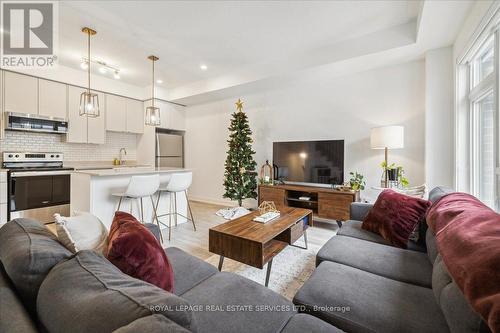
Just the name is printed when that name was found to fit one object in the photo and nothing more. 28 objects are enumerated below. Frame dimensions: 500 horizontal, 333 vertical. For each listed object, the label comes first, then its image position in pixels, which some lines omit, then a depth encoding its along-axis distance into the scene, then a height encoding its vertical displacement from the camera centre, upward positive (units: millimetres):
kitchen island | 2787 -332
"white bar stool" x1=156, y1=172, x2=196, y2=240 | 3326 -267
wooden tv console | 3424 -532
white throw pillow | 1076 -344
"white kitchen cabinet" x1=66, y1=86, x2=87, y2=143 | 4250 +870
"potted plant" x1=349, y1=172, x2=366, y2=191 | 3467 -241
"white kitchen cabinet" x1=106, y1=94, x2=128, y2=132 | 4832 +1162
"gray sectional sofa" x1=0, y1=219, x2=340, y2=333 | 531 -358
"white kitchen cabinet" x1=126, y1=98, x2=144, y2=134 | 5215 +1185
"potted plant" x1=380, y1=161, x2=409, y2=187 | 3182 -90
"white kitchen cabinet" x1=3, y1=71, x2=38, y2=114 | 3570 +1185
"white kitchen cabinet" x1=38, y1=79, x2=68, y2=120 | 3904 +1191
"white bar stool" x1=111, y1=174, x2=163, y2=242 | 2799 -270
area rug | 1989 -1035
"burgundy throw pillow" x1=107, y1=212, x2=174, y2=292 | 965 -398
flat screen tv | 3736 +91
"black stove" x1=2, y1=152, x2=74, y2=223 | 3443 -311
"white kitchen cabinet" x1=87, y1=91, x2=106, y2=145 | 4531 +796
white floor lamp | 3076 +405
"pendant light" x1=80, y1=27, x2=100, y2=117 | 2879 +803
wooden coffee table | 1856 -643
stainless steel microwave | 3570 +717
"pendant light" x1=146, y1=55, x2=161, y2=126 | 3600 +783
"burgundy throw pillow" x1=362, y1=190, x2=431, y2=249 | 1872 -433
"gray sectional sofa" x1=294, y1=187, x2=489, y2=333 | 968 -676
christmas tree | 4555 +67
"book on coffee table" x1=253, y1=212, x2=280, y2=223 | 2356 -546
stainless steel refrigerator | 5371 +432
